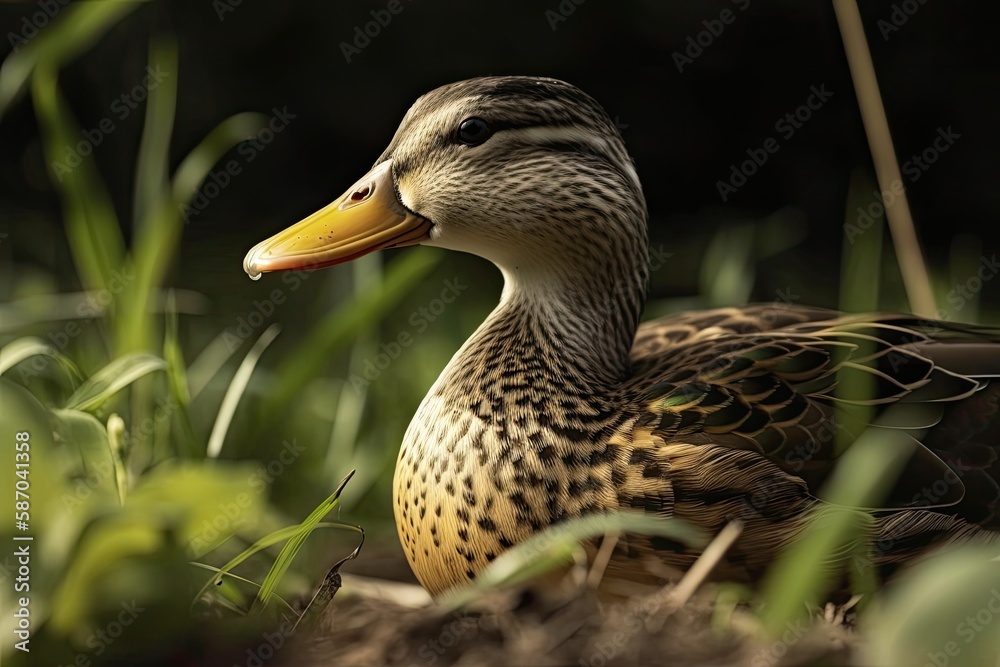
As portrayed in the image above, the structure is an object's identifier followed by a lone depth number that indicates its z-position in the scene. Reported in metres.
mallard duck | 4.03
